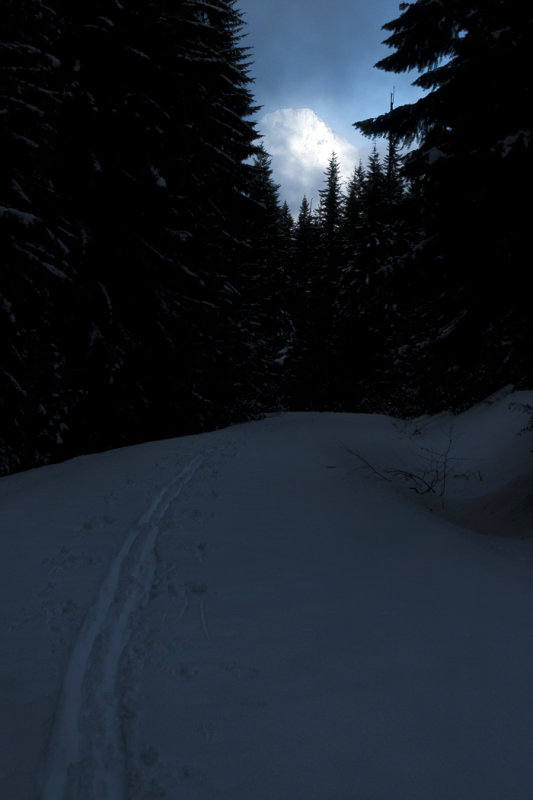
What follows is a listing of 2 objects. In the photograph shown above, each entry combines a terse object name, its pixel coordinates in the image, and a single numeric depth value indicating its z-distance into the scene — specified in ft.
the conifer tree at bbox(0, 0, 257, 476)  32.83
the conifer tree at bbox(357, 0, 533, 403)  20.16
